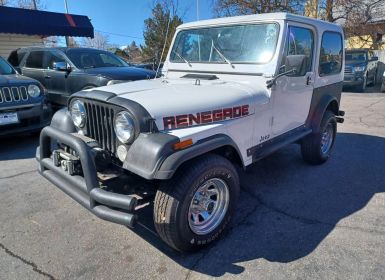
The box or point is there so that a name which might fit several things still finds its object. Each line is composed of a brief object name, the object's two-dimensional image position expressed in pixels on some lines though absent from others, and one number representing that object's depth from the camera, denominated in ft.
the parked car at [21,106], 17.11
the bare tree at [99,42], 150.45
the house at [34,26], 40.37
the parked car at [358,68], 43.93
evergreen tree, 50.48
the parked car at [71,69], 22.46
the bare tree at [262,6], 57.11
